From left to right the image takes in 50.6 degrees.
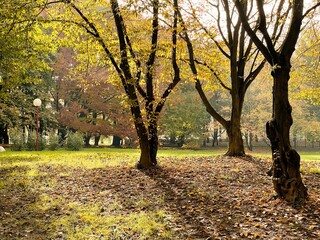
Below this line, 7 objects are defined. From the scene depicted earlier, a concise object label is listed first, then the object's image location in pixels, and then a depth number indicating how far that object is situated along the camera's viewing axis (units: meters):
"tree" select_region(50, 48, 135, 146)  25.80
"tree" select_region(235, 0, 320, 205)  5.98
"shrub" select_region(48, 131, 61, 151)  18.34
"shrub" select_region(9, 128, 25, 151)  17.73
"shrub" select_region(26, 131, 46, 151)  17.81
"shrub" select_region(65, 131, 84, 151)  19.45
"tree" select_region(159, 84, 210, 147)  28.88
